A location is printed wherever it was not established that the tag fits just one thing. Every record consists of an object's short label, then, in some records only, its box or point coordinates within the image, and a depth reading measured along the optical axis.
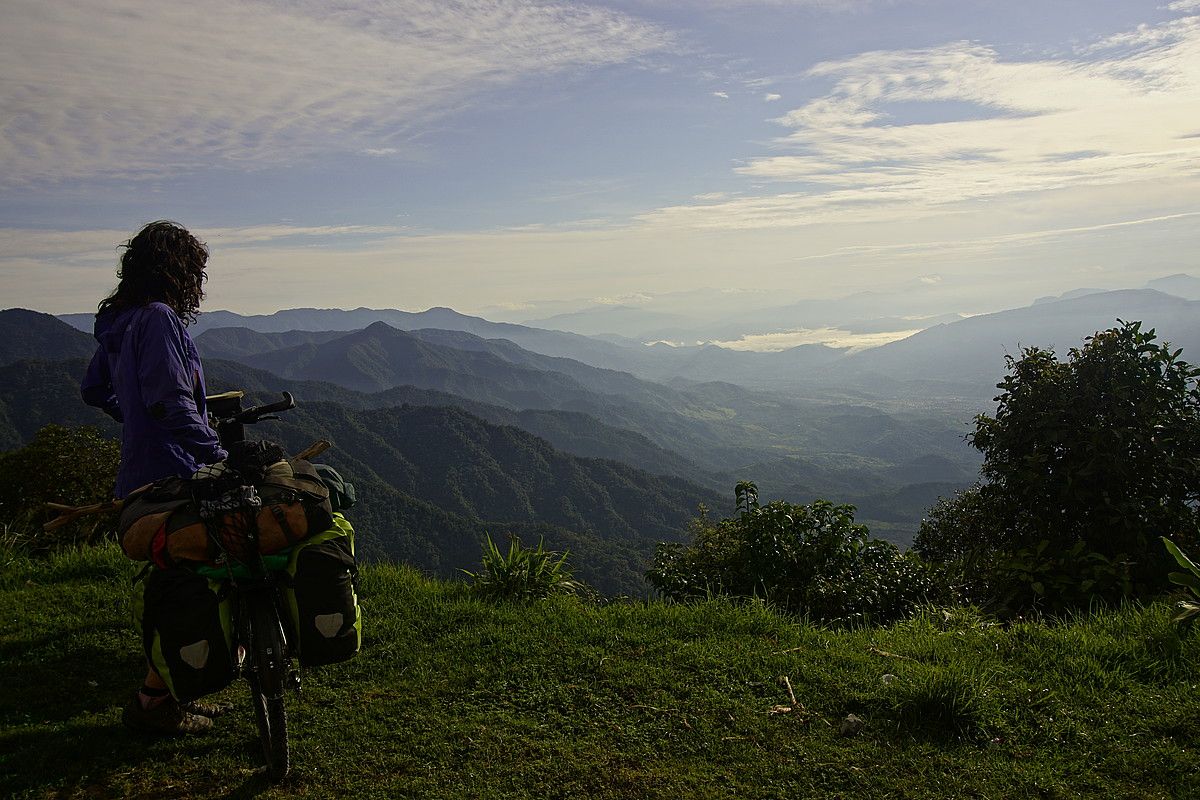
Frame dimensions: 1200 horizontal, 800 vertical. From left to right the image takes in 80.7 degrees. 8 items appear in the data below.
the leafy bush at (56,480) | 8.49
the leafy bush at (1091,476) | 6.63
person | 3.91
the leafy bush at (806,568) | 6.62
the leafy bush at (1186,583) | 4.39
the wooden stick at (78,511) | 4.01
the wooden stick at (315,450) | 4.48
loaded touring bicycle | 3.44
